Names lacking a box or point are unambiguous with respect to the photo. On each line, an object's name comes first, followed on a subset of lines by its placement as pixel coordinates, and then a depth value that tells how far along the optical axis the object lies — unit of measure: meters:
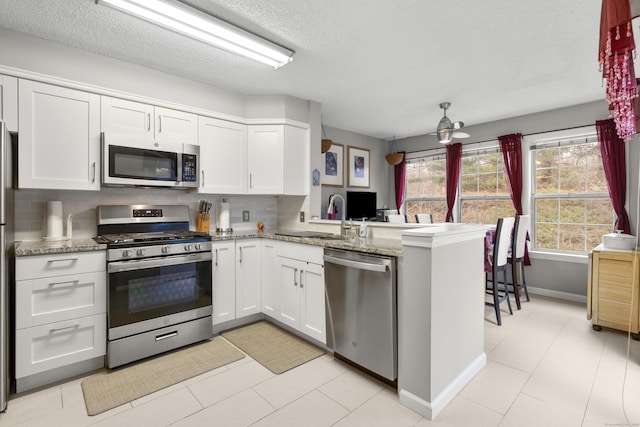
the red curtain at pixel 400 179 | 6.02
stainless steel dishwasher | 2.04
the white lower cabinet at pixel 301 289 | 2.59
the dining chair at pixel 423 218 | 4.86
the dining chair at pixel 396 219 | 4.55
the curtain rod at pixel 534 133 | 4.04
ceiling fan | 3.78
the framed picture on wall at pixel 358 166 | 5.51
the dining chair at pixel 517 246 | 3.72
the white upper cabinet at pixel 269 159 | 3.51
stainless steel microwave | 2.60
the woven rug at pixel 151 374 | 2.01
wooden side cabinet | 2.88
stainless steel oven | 2.35
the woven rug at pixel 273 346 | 2.46
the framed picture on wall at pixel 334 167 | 5.11
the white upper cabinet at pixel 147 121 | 2.65
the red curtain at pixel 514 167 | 4.45
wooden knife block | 3.31
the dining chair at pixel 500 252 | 3.23
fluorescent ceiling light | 1.92
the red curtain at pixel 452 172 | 5.18
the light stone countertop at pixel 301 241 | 2.05
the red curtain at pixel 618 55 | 0.92
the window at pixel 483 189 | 4.83
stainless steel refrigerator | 1.83
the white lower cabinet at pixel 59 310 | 2.05
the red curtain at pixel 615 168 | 3.63
